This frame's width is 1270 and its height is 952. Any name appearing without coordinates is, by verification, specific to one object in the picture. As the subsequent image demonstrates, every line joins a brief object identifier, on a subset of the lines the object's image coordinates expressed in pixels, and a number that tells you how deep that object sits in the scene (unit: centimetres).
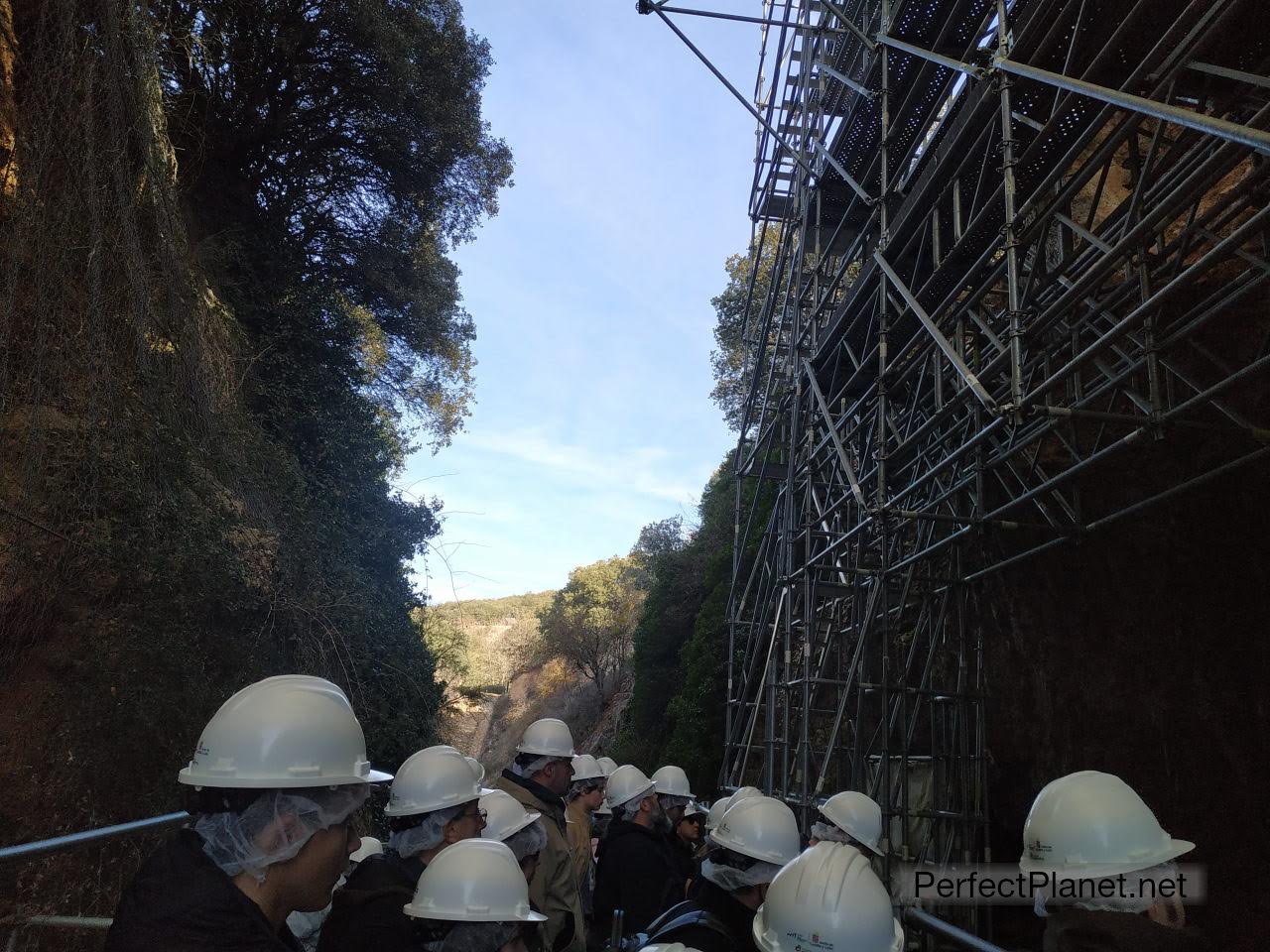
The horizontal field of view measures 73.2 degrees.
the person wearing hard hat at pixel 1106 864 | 203
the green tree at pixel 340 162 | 1067
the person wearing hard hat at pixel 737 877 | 253
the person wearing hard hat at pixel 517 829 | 337
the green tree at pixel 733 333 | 2342
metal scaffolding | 412
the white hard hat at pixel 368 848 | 401
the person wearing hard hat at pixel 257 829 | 161
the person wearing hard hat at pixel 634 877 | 412
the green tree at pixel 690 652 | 1479
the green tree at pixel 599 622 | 3078
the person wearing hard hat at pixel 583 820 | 460
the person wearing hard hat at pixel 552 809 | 362
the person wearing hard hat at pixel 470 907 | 247
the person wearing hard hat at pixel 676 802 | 561
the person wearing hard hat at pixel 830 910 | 216
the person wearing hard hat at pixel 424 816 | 257
